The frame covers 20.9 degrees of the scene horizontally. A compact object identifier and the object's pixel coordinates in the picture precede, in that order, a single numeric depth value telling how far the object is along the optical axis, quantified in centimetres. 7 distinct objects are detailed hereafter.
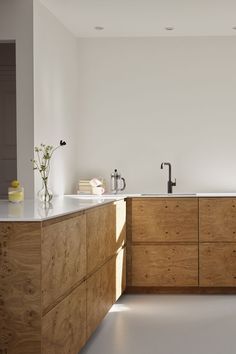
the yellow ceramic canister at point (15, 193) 434
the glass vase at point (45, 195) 441
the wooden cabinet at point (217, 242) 551
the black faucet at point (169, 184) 600
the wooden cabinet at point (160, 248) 553
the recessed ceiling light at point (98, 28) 588
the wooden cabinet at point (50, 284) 273
